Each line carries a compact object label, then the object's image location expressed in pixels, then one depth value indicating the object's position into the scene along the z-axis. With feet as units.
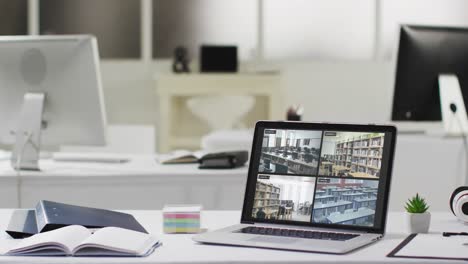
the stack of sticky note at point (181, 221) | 6.96
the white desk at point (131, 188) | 11.19
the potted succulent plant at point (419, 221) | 6.97
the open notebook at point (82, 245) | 6.00
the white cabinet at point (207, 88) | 21.90
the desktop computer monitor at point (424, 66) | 12.76
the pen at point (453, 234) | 6.81
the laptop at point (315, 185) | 6.61
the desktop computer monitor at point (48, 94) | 11.28
